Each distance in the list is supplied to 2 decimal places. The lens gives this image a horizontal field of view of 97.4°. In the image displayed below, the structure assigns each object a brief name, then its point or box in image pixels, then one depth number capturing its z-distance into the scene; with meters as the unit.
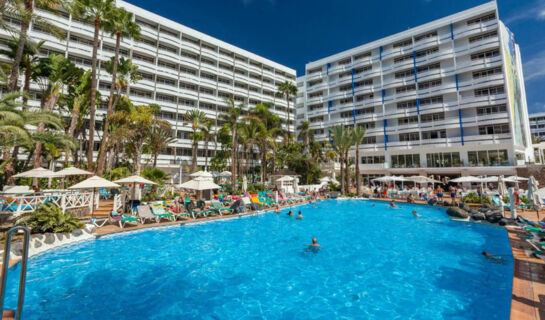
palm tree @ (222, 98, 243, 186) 30.02
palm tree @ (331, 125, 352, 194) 30.84
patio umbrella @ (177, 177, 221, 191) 16.95
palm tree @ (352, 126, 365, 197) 30.67
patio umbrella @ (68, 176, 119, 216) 12.20
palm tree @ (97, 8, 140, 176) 18.19
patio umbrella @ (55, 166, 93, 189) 14.01
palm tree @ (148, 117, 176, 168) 19.75
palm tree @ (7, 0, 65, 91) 11.30
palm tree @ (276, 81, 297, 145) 45.44
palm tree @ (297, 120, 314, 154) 47.02
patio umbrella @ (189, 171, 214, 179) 20.12
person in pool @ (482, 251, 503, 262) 8.71
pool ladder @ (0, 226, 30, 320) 2.00
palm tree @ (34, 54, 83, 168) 20.52
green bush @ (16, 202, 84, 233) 9.66
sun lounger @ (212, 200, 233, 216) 16.81
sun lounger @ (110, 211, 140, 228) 12.41
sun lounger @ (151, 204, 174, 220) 13.91
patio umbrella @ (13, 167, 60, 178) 14.20
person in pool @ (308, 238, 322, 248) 10.73
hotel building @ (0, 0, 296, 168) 32.23
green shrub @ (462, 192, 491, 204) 20.16
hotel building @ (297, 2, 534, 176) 32.88
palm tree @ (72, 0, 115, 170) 17.49
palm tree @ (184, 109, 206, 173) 36.12
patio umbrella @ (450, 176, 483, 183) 23.10
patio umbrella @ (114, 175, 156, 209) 14.15
